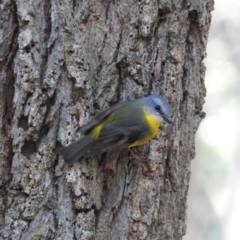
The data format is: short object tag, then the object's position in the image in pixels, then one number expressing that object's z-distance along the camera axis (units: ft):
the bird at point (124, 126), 14.83
